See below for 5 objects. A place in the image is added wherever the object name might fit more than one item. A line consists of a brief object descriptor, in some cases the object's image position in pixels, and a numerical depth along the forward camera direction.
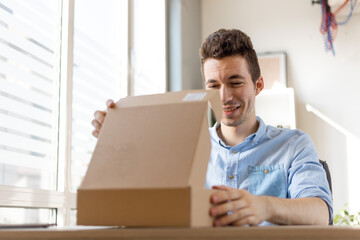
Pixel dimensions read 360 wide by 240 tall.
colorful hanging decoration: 3.48
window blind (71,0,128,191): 2.31
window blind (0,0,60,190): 1.78
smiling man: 1.37
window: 1.80
